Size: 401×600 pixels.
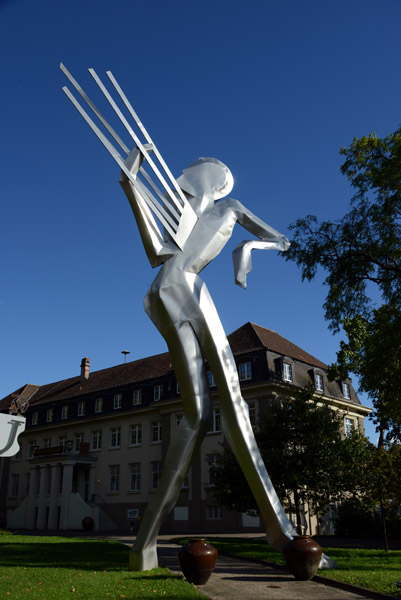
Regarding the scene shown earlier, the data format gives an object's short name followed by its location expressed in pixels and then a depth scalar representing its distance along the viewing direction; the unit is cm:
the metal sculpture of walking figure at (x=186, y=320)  1043
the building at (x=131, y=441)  3469
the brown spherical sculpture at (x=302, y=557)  974
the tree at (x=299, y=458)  2042
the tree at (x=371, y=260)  1711
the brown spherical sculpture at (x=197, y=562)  959
